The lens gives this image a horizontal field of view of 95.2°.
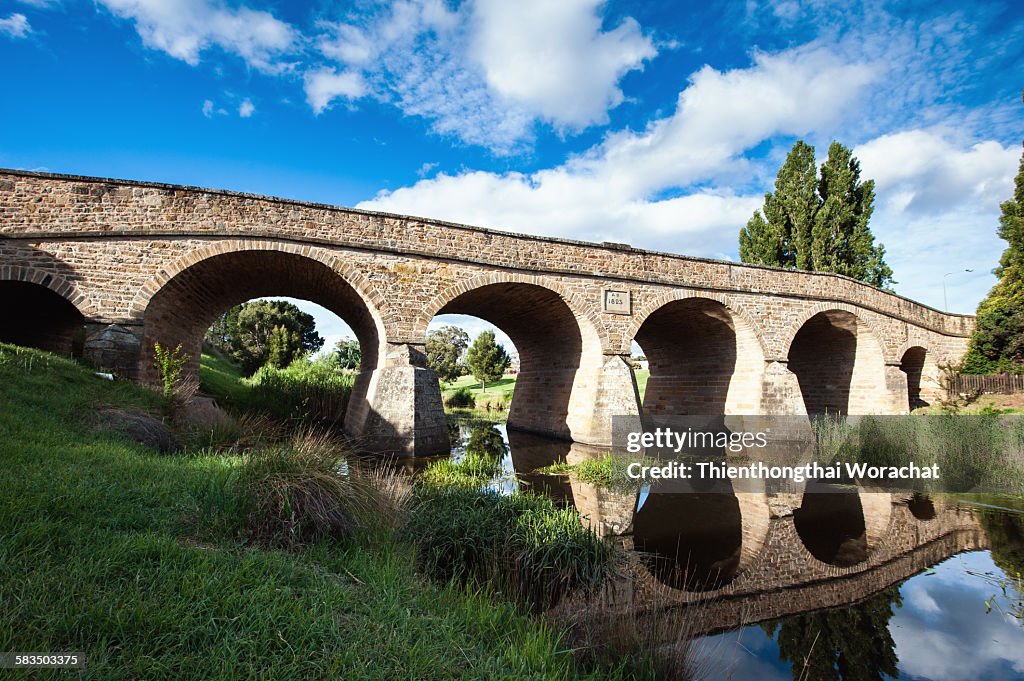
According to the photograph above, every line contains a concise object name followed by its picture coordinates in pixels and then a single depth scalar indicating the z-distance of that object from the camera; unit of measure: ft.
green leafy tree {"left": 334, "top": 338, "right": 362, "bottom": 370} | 131.95
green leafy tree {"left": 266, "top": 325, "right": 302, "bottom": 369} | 87.30
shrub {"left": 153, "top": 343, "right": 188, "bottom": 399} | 28.71
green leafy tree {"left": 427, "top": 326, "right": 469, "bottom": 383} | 145.79
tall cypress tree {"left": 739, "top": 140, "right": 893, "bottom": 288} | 79.25
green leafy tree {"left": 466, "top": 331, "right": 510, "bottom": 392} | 131.44
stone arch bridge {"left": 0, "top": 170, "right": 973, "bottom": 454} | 33.14
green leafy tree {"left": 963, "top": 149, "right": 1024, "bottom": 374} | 60.03
